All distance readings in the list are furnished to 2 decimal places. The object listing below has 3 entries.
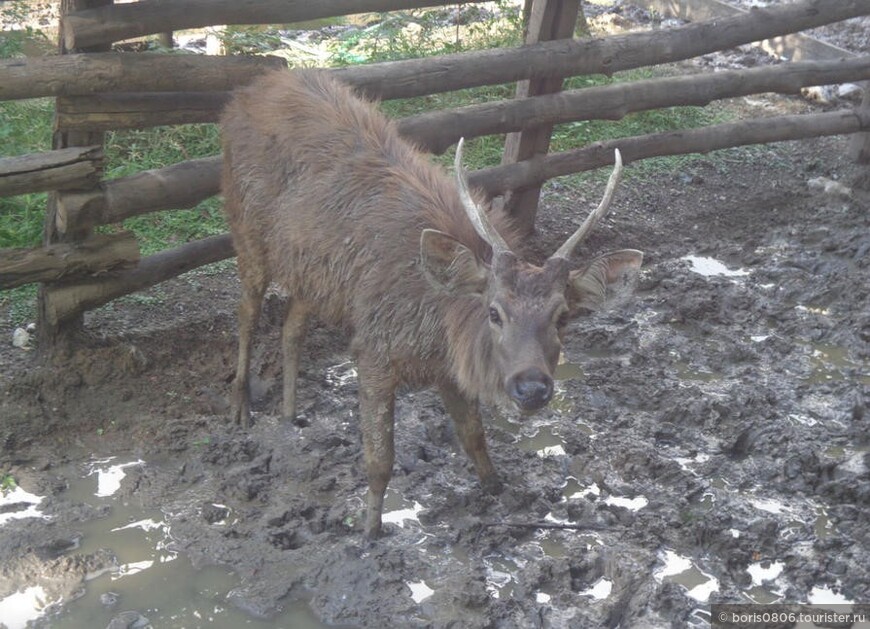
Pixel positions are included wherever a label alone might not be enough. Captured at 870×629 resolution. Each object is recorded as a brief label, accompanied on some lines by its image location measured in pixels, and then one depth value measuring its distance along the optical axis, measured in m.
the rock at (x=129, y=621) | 4.13
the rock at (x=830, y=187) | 8.76
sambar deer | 4.27
